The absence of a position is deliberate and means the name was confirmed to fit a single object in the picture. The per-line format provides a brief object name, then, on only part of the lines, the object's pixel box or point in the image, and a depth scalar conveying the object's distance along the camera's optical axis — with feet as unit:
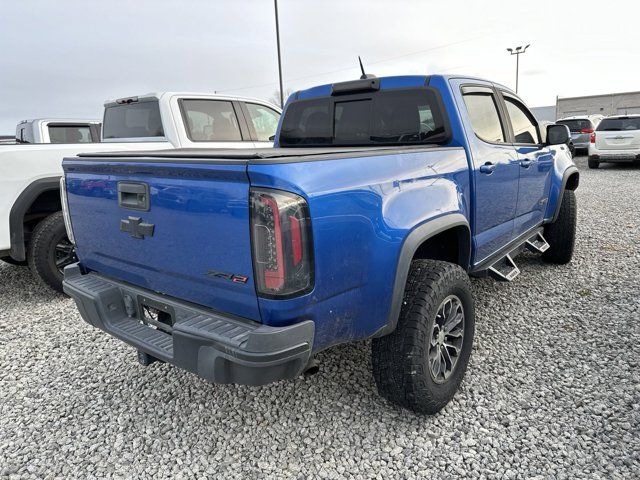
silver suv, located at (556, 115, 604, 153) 55.83
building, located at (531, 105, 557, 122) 154.76
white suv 44.39
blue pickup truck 6.21
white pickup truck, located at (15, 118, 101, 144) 24.34
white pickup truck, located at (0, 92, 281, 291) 14.30
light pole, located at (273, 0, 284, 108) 55.01
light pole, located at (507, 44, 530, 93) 130.93
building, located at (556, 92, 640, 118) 144.77
